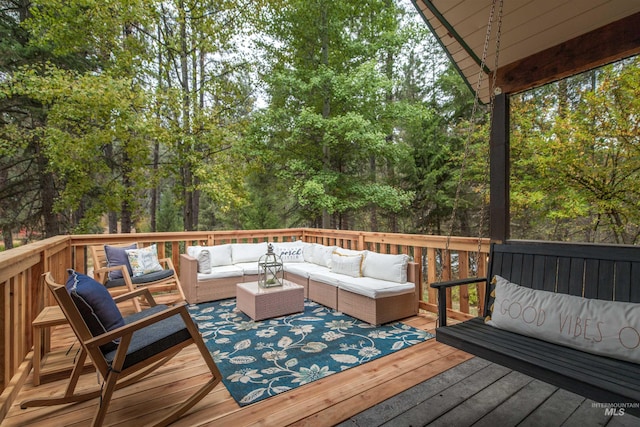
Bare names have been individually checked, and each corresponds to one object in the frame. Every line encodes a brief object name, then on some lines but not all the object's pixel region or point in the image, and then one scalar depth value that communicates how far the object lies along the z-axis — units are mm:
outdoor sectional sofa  3256
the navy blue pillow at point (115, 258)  3580
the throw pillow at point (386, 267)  3365
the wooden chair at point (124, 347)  1575
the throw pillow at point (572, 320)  1569
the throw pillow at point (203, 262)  4043
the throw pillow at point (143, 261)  3666
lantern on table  3514
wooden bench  1360
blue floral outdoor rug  2156
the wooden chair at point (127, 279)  3366
